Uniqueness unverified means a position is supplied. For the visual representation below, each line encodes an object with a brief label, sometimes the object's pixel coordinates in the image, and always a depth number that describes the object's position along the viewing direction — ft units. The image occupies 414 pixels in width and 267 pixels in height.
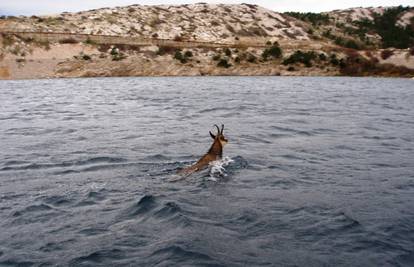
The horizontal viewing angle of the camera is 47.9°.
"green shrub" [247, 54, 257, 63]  283.10
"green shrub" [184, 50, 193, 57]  284.72
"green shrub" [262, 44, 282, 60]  291.73
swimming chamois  52.54
